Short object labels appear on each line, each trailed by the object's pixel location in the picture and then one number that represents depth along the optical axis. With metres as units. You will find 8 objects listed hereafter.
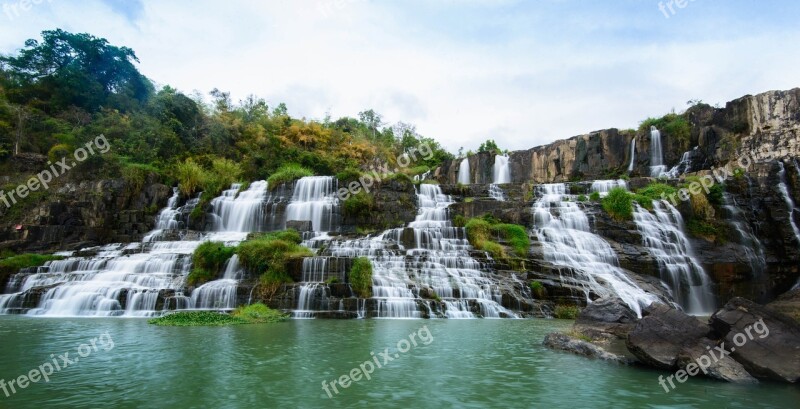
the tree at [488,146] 49.24
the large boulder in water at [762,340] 6.03
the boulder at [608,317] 9.70
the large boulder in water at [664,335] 6.74
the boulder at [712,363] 6.17
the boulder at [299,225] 23.52
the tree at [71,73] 33.22
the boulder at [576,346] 7.55
